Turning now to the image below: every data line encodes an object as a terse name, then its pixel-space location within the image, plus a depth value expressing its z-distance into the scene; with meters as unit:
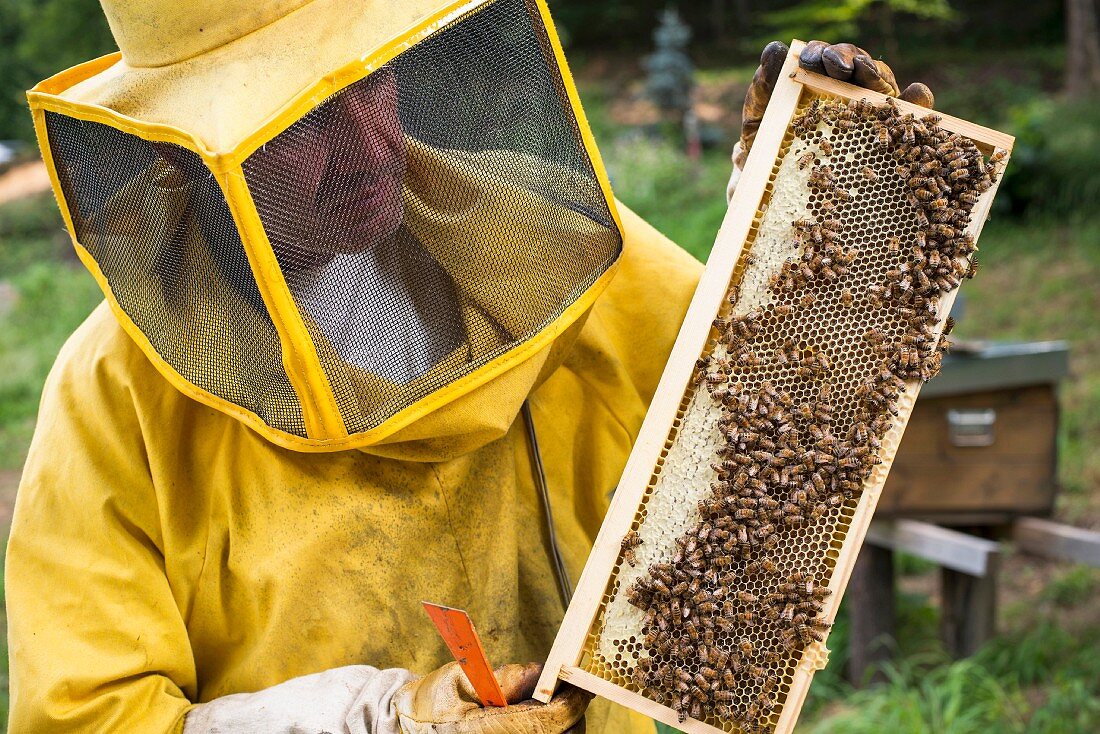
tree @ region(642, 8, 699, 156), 15.52
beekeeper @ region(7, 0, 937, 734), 1.76
